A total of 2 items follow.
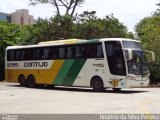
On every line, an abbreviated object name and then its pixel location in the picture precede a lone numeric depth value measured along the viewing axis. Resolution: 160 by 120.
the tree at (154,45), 33.31
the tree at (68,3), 51.72
